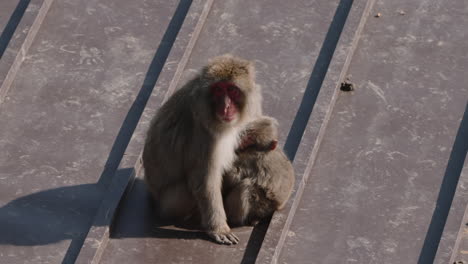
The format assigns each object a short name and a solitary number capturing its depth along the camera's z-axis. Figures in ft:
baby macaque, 61.36
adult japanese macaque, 58.49
